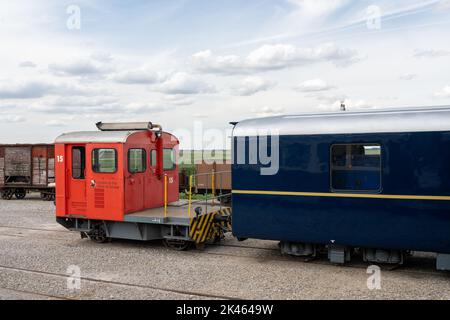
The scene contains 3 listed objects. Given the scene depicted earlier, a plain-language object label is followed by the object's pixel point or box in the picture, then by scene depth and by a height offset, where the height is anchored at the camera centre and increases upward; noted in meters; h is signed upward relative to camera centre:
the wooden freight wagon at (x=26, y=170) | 22.08 -0.56
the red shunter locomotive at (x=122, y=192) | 10.73 -0.85
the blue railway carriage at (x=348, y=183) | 7.98 -0.51
